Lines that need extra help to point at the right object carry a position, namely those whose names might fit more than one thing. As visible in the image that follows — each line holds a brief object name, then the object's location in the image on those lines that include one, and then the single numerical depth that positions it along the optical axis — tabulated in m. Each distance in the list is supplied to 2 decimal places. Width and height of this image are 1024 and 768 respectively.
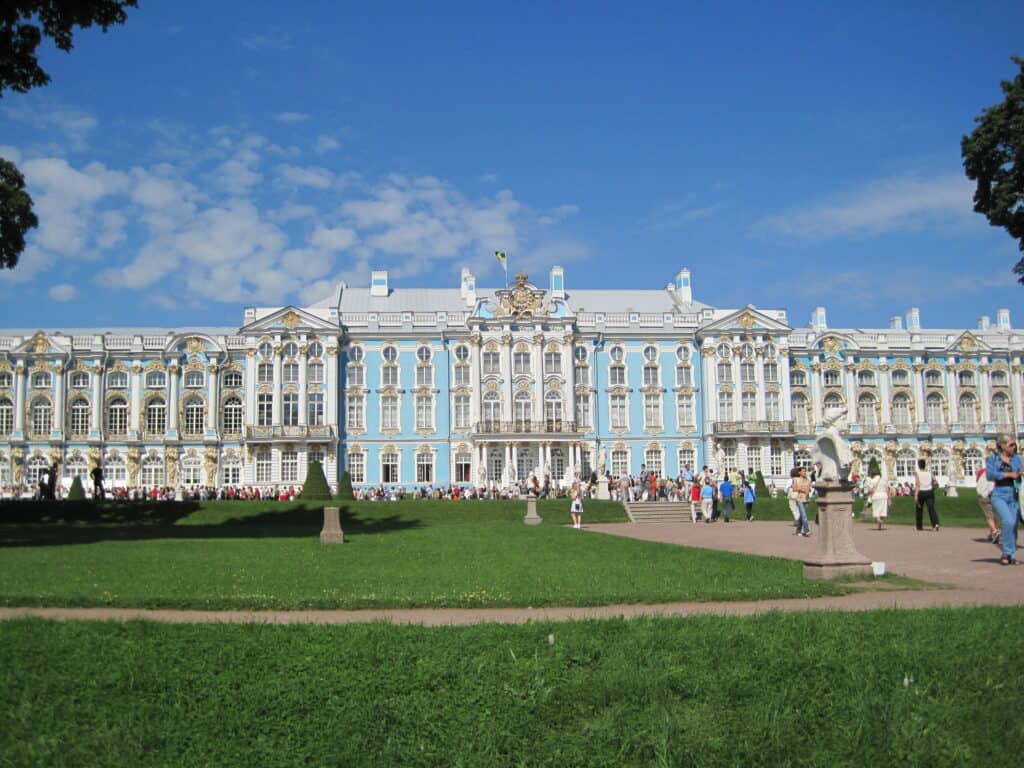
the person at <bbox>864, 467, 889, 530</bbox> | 27.33
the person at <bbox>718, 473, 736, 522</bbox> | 35.44
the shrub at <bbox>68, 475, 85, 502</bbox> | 43.72
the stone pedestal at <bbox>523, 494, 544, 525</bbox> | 35.82
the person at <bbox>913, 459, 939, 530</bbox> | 24.48
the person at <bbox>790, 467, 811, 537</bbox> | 24.66
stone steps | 40.12
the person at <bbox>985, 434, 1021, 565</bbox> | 14.55
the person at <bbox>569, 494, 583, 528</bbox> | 34.47
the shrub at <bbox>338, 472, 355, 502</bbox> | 45.59
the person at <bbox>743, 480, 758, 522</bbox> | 35.10
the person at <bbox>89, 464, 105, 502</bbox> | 42.16
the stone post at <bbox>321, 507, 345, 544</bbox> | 23.42
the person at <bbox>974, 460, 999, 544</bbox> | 18.36
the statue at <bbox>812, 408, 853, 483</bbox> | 13.72
